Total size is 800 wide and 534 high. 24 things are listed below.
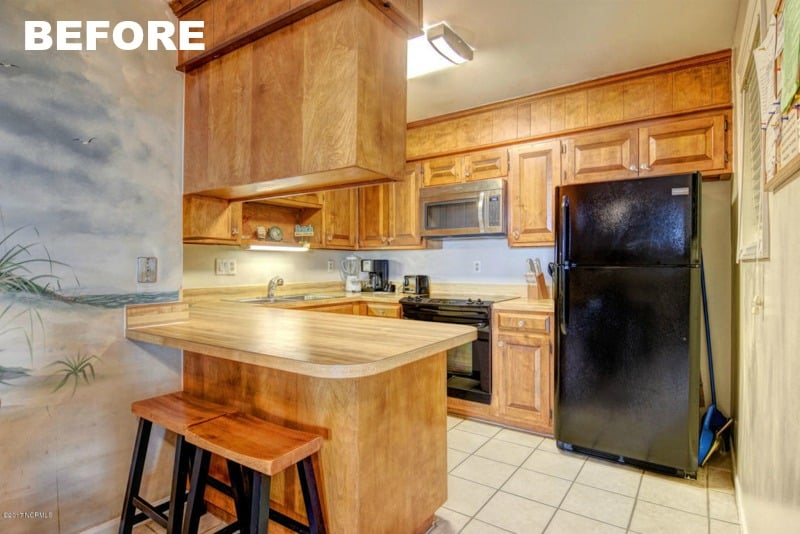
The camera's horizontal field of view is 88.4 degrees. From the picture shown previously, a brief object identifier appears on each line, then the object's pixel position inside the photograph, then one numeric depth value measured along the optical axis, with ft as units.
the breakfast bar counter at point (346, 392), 4.33
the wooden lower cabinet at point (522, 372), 9.08
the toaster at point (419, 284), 12.45
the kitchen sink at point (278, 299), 10.57
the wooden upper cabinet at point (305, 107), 4.75
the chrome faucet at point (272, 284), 11.26
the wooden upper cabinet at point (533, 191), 9.84
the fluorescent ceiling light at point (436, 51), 7.05
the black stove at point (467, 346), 9.80
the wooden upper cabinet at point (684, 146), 8.08
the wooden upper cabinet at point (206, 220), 7.07
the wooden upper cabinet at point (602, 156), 8.89
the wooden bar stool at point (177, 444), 4.76
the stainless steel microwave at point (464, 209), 10.41
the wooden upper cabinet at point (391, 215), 11.93
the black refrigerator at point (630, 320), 7.22
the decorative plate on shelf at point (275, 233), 11.16
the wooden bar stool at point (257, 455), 4.05
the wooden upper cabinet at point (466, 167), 10.53
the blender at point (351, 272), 13.14
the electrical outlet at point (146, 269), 5.98
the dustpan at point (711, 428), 7.70
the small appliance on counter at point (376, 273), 13.30
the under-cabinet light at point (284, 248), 10.43
